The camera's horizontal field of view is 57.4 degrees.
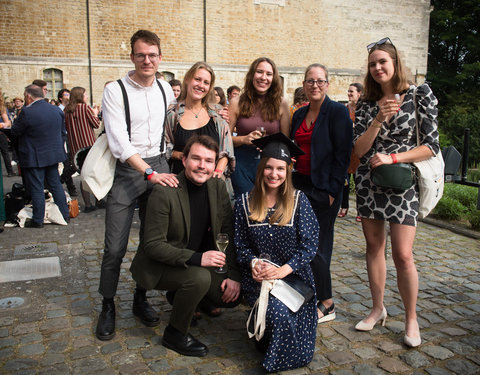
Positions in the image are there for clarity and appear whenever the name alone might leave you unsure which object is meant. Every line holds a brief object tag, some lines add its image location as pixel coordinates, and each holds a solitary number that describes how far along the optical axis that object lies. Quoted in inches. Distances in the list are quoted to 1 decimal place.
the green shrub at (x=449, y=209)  300.7
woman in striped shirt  332.2
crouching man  128.6
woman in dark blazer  144.6
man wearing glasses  136.0
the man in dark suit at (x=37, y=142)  280.2
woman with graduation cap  130.2
